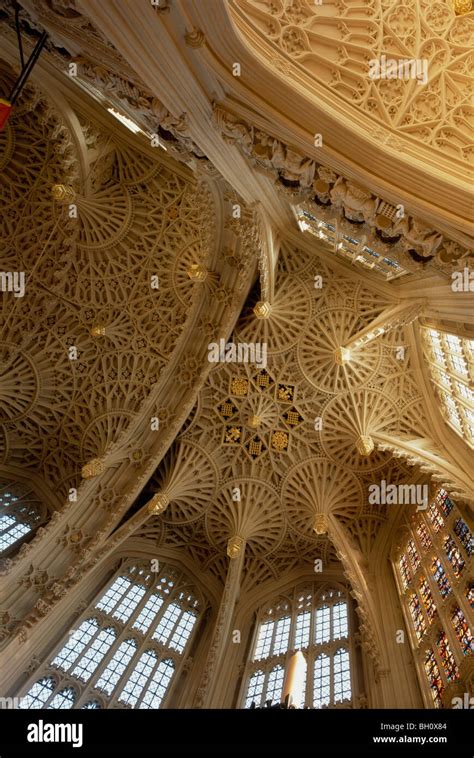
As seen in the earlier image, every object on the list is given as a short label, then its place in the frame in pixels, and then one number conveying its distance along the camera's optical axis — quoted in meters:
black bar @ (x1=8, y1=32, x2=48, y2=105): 7.80
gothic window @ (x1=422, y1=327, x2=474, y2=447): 13.21
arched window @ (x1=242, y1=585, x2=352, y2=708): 12.84
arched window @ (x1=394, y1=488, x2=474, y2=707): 10.95
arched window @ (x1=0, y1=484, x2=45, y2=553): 15.63
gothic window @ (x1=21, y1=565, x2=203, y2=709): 12.39
